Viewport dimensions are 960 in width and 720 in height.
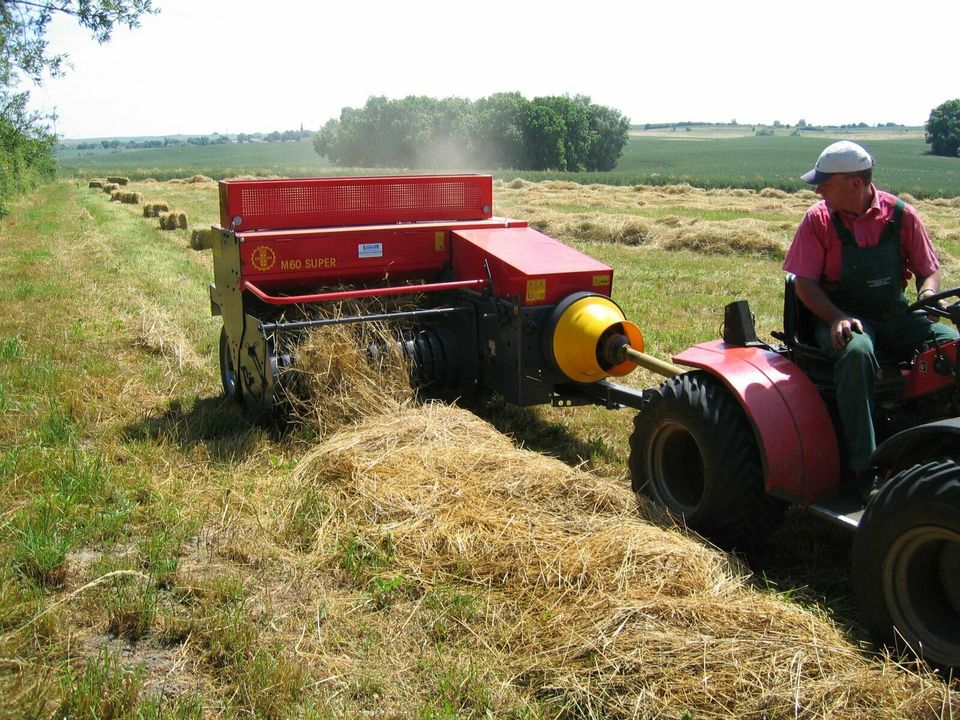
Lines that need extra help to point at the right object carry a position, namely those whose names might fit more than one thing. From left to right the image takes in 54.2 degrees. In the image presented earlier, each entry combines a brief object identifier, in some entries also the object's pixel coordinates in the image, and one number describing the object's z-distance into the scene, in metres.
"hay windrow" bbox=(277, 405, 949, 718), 2.69
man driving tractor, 3.60
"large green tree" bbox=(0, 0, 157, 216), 10.98
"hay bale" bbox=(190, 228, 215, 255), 15.27
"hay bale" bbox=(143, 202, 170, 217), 21.91
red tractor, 2.82
